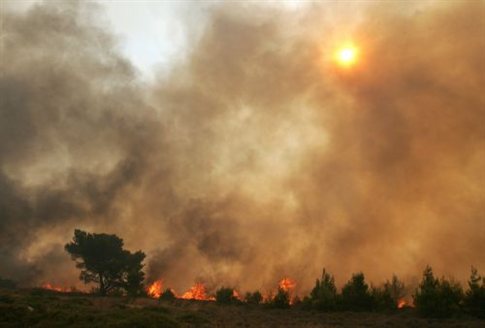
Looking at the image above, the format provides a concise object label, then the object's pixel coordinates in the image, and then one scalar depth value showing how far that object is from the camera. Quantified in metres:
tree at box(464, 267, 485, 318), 29.84
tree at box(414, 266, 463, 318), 29.58
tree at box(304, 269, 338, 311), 36.06
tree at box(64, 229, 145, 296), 64.12
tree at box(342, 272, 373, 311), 35.41
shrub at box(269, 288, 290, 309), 39.34
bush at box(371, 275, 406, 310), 35.28
